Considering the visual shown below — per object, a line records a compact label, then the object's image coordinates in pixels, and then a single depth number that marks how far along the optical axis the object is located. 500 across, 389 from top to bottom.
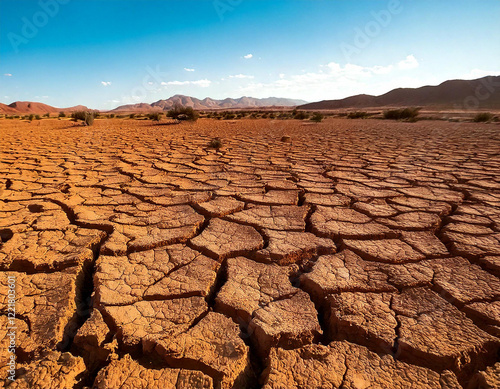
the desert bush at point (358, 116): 15.78
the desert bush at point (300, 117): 15.18
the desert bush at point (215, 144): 4.82
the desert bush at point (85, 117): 9.81
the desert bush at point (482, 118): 10.70
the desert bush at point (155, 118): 12.77
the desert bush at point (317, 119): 12.10
